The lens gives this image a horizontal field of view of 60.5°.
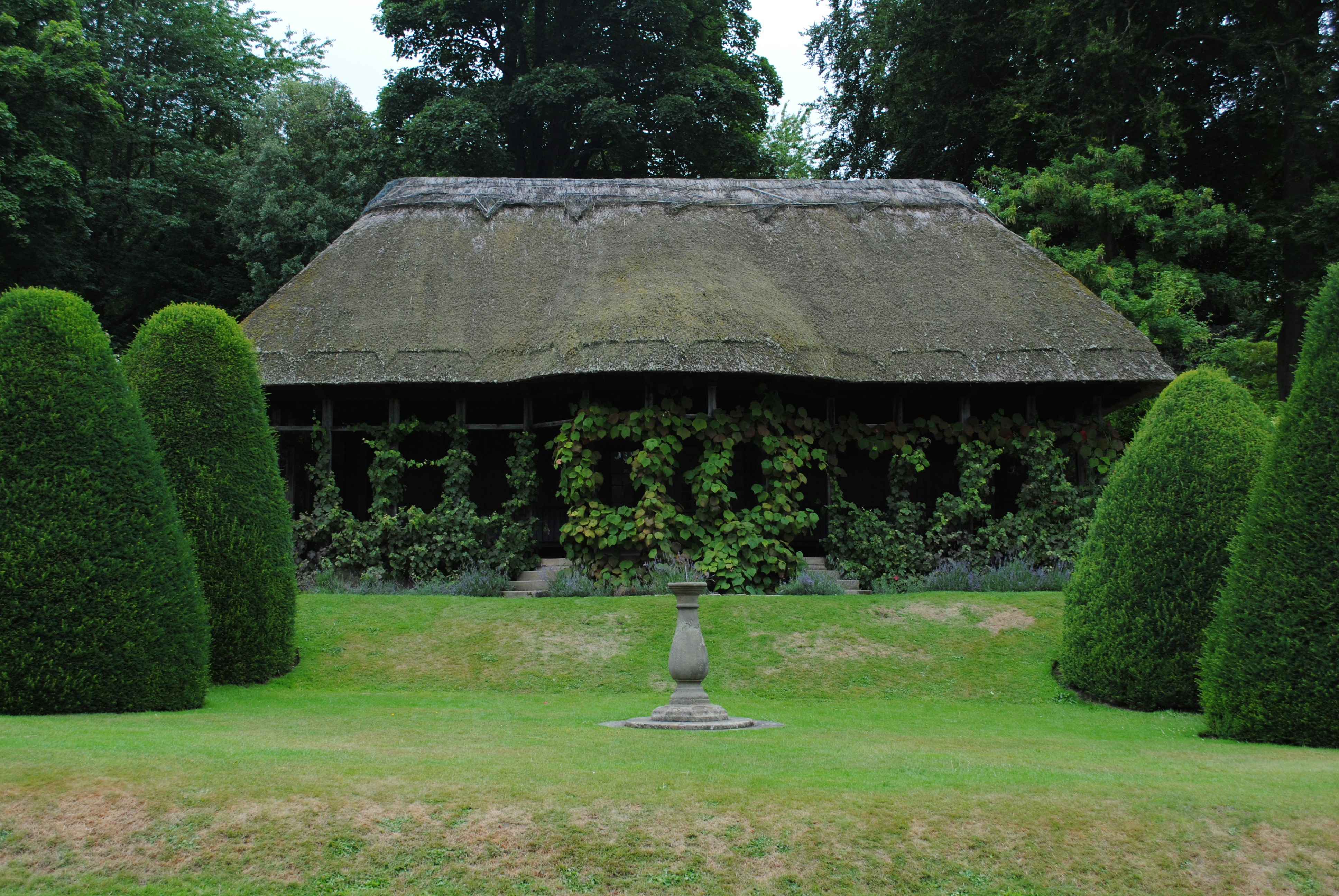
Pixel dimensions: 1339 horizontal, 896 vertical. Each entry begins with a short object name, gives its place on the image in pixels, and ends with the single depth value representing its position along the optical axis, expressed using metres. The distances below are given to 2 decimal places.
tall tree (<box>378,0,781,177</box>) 30.44
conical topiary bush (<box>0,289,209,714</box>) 9.66
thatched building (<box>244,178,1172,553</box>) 17.17
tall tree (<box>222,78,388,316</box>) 28.38
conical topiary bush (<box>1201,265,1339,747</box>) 9.14
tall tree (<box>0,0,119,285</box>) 23.69
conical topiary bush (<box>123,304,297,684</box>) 12.00
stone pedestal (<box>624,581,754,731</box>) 9.84
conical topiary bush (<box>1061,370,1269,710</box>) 11.20
